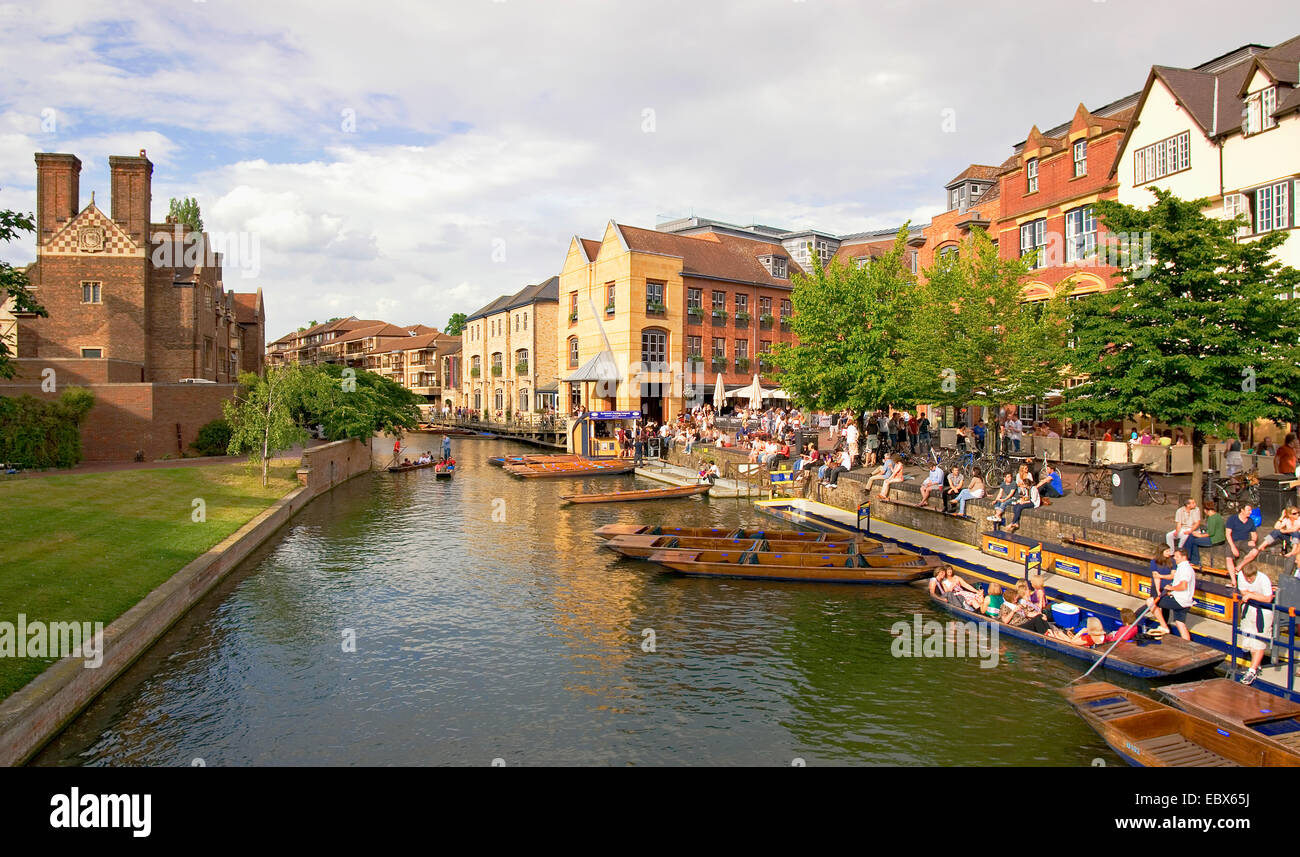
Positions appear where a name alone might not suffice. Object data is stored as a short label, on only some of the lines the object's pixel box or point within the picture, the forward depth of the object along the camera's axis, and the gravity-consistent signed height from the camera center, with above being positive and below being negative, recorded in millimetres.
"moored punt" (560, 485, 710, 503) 33219 -3079
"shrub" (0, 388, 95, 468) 26919 -3
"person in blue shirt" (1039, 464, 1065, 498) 21094 -1733
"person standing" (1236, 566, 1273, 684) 11758 -3140
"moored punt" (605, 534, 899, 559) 20734 -3387
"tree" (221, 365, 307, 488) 30564 +365
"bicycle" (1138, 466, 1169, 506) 19625 -1809
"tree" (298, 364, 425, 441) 39562 +1394
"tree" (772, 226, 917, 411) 31359 +4071
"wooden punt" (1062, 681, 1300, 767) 9359 -4127
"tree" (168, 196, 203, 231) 66875 +19470
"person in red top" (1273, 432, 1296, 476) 18875 -945
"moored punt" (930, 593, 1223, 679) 12273 -3909
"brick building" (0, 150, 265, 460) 34000 +6430
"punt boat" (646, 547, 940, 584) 19359 -3684
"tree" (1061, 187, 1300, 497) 16062 +2158
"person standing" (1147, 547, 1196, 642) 13531 -3115
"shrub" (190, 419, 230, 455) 36438 -454
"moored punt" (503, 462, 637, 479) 42719 -2383
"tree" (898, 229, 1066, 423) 24172 +2887
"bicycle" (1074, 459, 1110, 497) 21062 -1653
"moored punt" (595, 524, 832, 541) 22469 -3244
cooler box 14453 -3682
